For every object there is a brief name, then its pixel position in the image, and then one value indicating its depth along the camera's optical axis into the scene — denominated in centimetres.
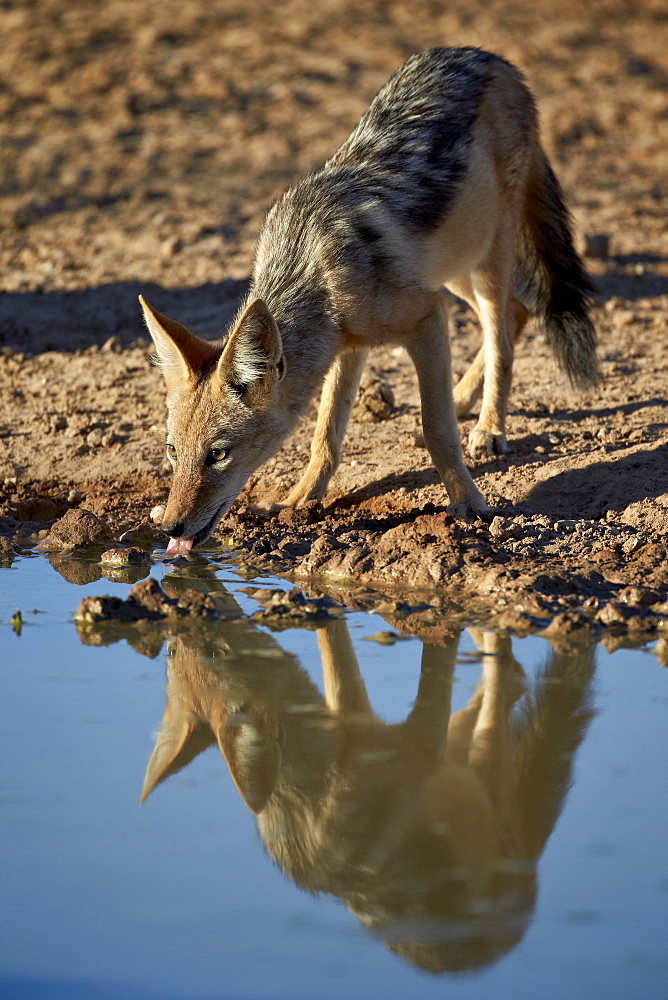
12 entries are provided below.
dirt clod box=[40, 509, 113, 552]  1087
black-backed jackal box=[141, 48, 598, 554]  977
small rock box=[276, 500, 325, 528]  1118
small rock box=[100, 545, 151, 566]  1030
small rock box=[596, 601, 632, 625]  836
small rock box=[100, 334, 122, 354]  1655
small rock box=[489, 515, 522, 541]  1031
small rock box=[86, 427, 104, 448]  1354
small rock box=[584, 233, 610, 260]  1933
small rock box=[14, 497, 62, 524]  1195
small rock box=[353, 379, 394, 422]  1372
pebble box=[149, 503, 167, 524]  1122
